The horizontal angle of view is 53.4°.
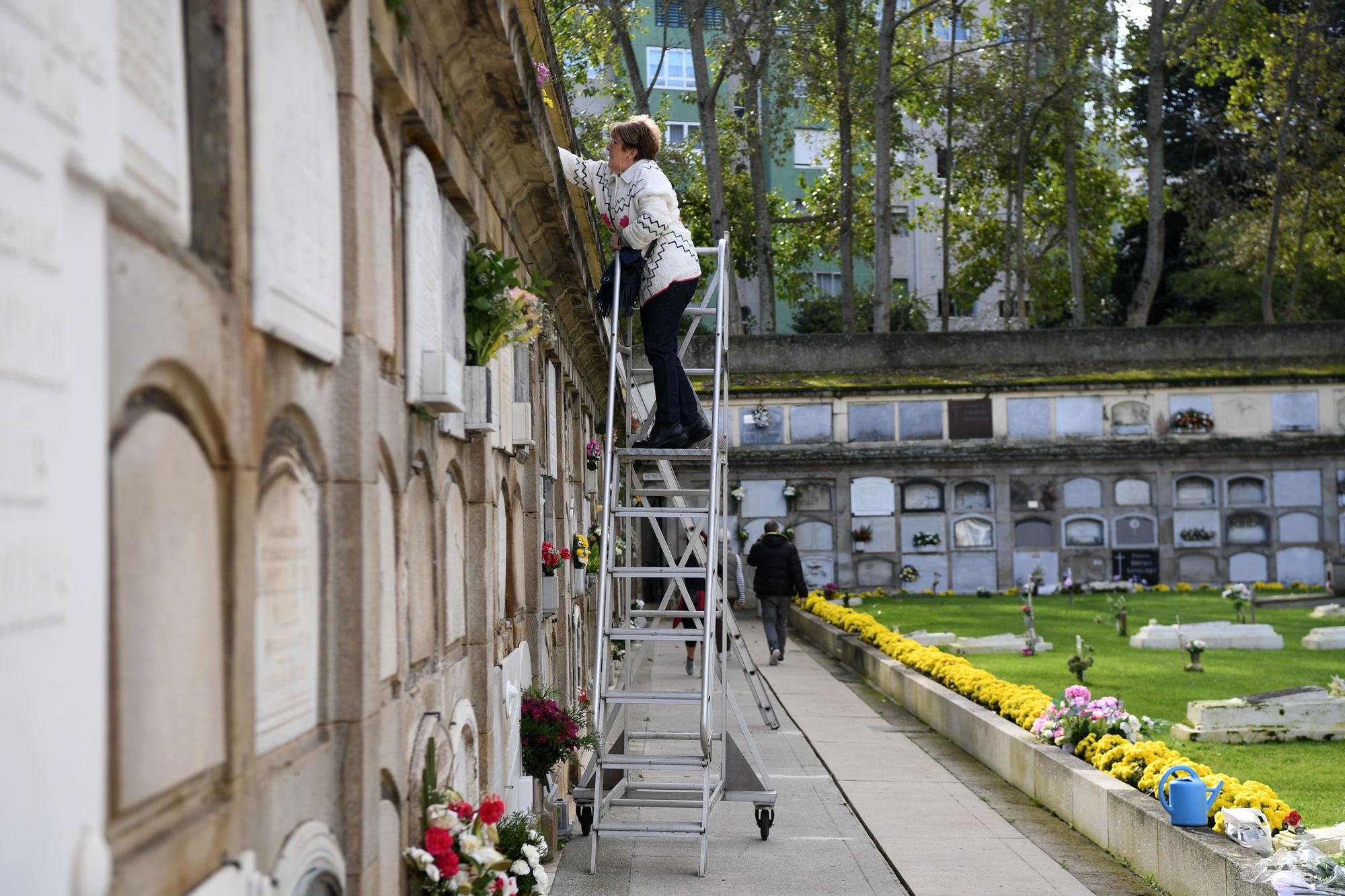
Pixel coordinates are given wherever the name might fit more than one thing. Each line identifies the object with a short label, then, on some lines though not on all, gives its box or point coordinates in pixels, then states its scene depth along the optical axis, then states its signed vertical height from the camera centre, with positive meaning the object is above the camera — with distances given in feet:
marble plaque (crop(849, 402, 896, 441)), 82.84 +6.86
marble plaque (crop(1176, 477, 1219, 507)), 81.76 +2.19
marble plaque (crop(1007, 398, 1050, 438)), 82.74 +7.04
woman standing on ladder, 21.20 +4.88
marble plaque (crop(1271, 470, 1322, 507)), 81.25 +2.21
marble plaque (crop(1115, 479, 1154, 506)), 81.71 +2.20
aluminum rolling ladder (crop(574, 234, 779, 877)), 20.29 -2.27
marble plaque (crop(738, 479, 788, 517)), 81.20 +2.40
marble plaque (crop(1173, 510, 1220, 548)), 81.51 +0.41
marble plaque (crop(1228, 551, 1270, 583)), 81.25 -2.42
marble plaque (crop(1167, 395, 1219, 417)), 82.69 +7.68
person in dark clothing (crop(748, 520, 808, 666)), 48.70 -1.38
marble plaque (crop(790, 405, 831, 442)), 82.69 +6.98
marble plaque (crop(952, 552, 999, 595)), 81.71 -2.32
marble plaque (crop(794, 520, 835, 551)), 81.41 +0.10
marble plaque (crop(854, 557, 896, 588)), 81.82 -2.03
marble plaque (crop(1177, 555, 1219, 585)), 81.35 -2.45
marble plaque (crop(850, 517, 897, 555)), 81.51 +0.14
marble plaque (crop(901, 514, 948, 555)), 81.56 +0.36
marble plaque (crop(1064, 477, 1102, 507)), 81.71 +2.35
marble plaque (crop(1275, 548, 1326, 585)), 80.94 -2.45
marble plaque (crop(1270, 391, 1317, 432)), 82.53 +6.98
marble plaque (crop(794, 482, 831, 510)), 81.51 +2.52
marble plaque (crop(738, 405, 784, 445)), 82.28 +6.62
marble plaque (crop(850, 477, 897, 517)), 81.66 +2.40
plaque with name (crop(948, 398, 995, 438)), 82.58 +7.01
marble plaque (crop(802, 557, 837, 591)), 81.41 -2.02
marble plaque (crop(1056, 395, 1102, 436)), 82.69 +7.09
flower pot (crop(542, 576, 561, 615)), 22.65 -0.86
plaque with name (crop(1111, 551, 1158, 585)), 80.94 -2.14
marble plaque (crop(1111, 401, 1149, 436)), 82.58 +6.86
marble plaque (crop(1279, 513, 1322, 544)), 81.25 -0.02
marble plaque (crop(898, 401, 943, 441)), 82.89 +7.15
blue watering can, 18.79 -3.84
